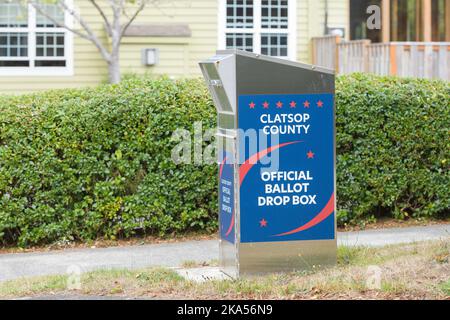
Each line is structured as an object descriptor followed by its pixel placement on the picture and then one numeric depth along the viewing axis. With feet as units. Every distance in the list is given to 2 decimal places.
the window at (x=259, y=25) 129.11
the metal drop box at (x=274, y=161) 48.30
